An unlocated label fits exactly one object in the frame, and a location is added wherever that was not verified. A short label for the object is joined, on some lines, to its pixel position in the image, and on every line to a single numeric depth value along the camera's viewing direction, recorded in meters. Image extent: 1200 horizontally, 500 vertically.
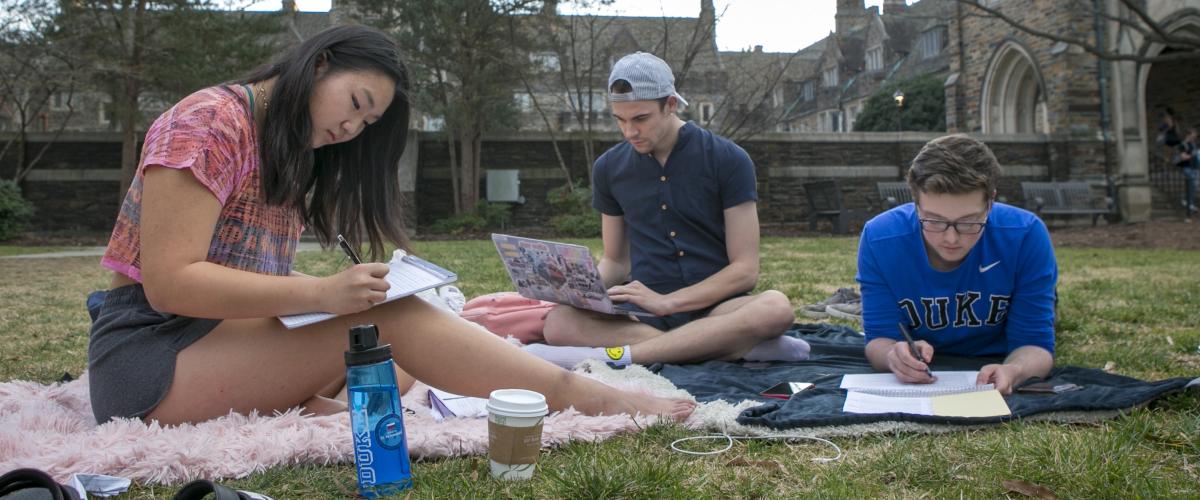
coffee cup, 2.11
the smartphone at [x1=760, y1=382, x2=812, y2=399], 3.16
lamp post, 33.16
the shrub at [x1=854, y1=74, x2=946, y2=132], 35.50
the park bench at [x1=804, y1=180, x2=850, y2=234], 18.23
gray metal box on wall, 19.31
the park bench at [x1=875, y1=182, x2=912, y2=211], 18.34
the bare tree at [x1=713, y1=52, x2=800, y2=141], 19.41
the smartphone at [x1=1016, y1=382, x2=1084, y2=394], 2.96
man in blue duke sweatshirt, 3.03
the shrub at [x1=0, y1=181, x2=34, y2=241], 16.64
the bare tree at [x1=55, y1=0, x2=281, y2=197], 16.70
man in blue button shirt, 3.87
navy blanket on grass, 2.68
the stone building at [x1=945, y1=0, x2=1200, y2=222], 20.06
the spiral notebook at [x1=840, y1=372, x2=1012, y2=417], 2.72
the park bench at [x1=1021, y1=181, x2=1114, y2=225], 18.70
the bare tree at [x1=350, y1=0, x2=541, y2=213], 18.23
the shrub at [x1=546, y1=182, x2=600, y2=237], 17.27
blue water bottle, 1.91
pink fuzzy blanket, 2.21
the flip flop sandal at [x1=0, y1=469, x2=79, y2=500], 1.68
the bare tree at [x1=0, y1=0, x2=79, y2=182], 16.50
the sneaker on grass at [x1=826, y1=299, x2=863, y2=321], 5.59
